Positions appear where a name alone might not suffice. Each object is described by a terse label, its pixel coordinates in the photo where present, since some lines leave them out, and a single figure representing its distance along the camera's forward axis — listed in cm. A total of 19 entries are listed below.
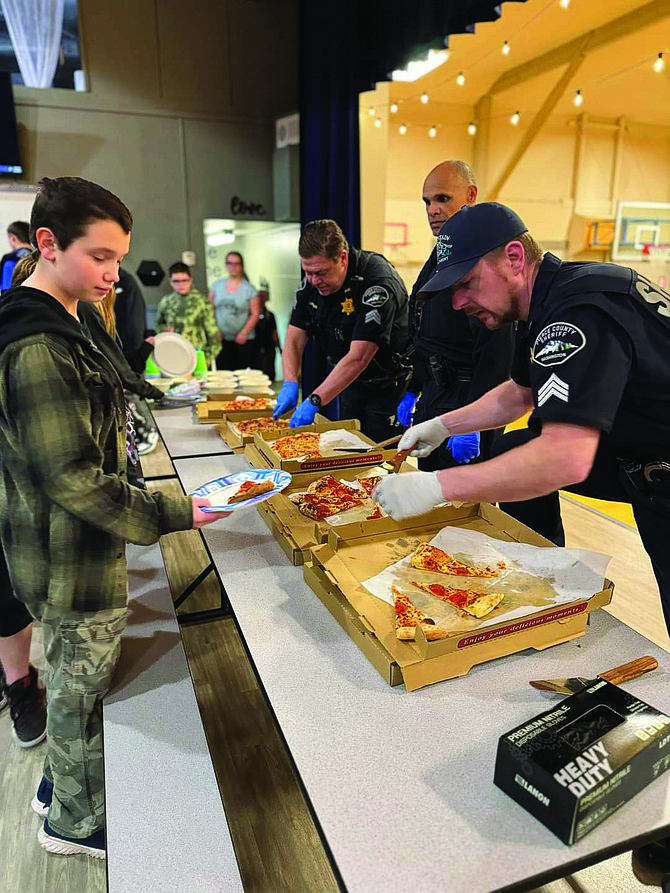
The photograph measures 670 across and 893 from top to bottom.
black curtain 365
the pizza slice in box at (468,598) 113
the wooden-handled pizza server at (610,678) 100
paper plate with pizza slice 141
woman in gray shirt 579
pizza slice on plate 144
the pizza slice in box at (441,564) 128
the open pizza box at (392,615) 102
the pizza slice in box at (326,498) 162
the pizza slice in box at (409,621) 103
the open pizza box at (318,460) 188
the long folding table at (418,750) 74
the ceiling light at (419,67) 441
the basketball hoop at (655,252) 994
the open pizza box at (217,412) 264
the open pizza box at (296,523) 146
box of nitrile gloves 76
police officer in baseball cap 112
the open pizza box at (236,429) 238
